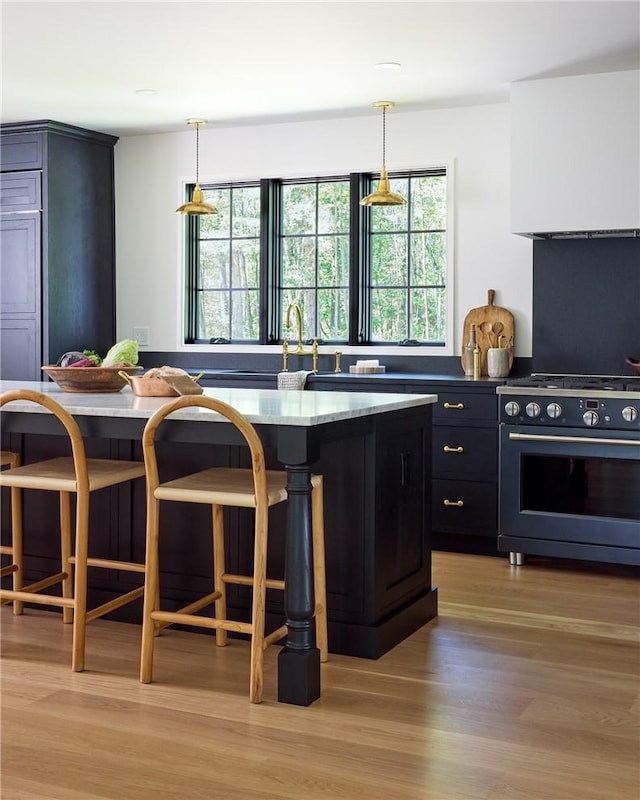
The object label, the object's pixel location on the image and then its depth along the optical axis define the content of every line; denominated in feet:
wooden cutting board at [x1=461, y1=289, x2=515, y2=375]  18.76
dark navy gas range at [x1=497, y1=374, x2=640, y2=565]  15.34
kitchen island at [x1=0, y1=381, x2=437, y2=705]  10.03
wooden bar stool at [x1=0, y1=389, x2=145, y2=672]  10.81
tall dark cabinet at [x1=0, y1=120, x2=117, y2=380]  20.54
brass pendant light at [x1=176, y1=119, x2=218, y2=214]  19.56
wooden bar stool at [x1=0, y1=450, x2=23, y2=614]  12.69
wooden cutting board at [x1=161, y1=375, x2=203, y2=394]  11.93
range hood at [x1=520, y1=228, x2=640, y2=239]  17.12
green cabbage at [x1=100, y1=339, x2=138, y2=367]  13.41
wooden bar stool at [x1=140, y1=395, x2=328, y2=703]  9.89
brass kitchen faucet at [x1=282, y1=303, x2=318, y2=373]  20.18
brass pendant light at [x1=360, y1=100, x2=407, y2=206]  18.13
